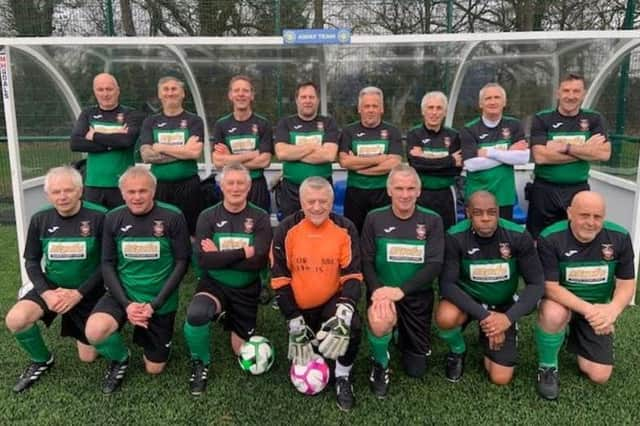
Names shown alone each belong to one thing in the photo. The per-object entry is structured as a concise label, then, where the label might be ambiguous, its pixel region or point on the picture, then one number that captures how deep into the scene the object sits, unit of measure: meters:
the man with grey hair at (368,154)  4.33
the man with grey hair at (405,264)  3.32
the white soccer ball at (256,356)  3.37
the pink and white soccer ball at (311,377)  3.18
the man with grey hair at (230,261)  3.39
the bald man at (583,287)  3.23
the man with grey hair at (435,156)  4.33
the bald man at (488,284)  3.24
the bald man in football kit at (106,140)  4.48
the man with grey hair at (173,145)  4.46
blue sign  4.28
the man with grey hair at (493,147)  4.21
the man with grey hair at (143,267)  3.36
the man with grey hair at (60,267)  3.36
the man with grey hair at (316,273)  3.16
